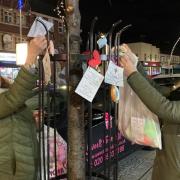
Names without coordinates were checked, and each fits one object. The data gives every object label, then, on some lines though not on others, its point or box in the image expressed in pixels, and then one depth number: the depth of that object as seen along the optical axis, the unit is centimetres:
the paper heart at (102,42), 186
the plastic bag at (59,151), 313
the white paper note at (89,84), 162
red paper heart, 170
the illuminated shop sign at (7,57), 1337
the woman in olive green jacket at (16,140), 186
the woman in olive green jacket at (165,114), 188
